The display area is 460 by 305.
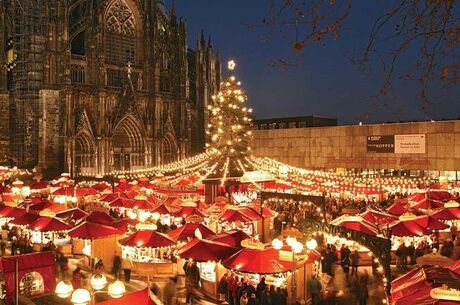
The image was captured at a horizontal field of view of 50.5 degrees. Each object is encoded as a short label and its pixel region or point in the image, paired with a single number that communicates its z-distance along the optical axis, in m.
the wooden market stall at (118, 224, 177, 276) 17.27
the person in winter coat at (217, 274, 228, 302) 15.08
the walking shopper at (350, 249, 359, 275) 18.06
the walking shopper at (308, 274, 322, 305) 14.35
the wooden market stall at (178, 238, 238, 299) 15.29
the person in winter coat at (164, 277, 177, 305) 14.35
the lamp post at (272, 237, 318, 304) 12.43
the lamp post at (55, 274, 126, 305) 7.96
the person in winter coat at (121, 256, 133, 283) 17.34
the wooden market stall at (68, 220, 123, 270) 18.45
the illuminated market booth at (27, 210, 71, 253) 19.69
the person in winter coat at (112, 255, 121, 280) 17.58
